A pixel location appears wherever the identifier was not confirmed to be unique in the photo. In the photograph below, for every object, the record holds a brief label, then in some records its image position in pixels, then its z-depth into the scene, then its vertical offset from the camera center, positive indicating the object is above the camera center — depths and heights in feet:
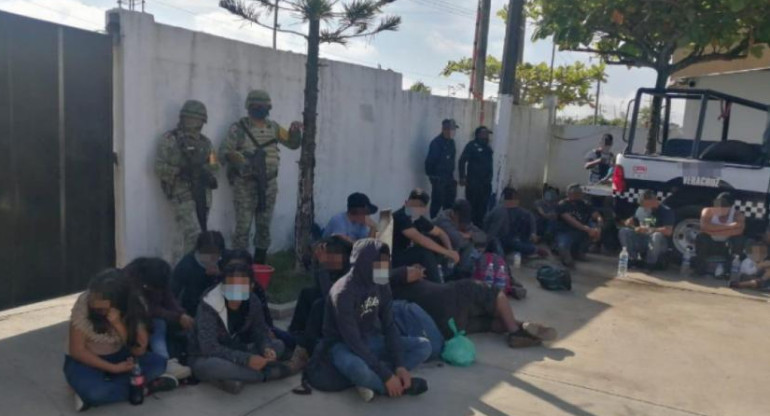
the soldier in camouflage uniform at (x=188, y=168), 20.59 -1.49
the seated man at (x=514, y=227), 28.73 -3.65
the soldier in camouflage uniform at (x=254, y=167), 22.85 -1.46
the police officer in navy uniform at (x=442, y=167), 34.14 -1.56
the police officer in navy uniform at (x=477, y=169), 35.22 -1.62
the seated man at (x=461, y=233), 23.03 -3.20
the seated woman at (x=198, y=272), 16.88 -3.70
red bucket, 20.22 -4.33
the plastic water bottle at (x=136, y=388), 14.02 -5.44
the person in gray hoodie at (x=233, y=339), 14.97 -4.78
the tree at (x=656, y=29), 34.71 +6.25
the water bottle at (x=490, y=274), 23.40 -4.50
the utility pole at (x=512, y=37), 37.29 +5.40
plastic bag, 17.44 -5.34
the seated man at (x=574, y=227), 30.81 -3.67
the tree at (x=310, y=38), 21.11 +2.79
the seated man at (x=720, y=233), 28.12 -3.15
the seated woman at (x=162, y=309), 15.28 -4.34
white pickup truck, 29.09 -1.08
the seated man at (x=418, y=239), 20.74 -3.19
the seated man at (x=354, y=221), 21.77 -2.95
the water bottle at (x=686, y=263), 29.65 -4.66
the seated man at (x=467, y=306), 18.38 -4.52
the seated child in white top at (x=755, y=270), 26.91 -4.34
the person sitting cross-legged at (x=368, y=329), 14.83 -4.36
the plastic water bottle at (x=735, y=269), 27.33 -4.41
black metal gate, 16.51 -1.25
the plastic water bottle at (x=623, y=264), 28.86 -4.78
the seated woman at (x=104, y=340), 13.58 -4.47
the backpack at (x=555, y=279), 25.91 -5.00
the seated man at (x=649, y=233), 29.53 -3.54
